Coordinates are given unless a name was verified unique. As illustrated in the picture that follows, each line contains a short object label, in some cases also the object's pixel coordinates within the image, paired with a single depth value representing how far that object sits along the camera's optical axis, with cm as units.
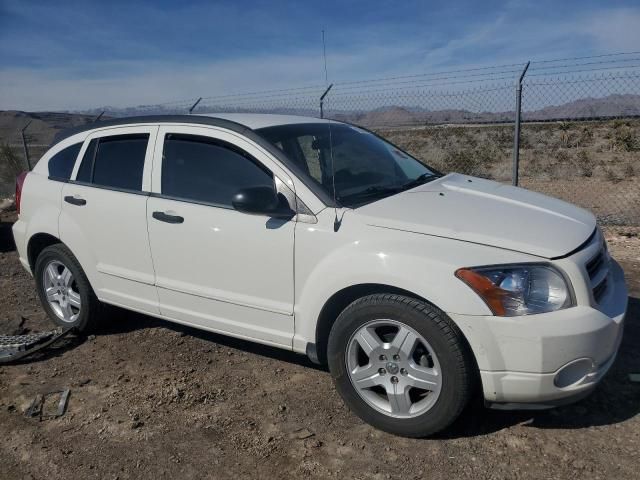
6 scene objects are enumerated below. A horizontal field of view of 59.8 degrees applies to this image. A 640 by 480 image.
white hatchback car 268
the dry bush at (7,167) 1449
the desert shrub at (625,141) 1791
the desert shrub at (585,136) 2036
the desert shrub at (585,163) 1434
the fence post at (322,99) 802
